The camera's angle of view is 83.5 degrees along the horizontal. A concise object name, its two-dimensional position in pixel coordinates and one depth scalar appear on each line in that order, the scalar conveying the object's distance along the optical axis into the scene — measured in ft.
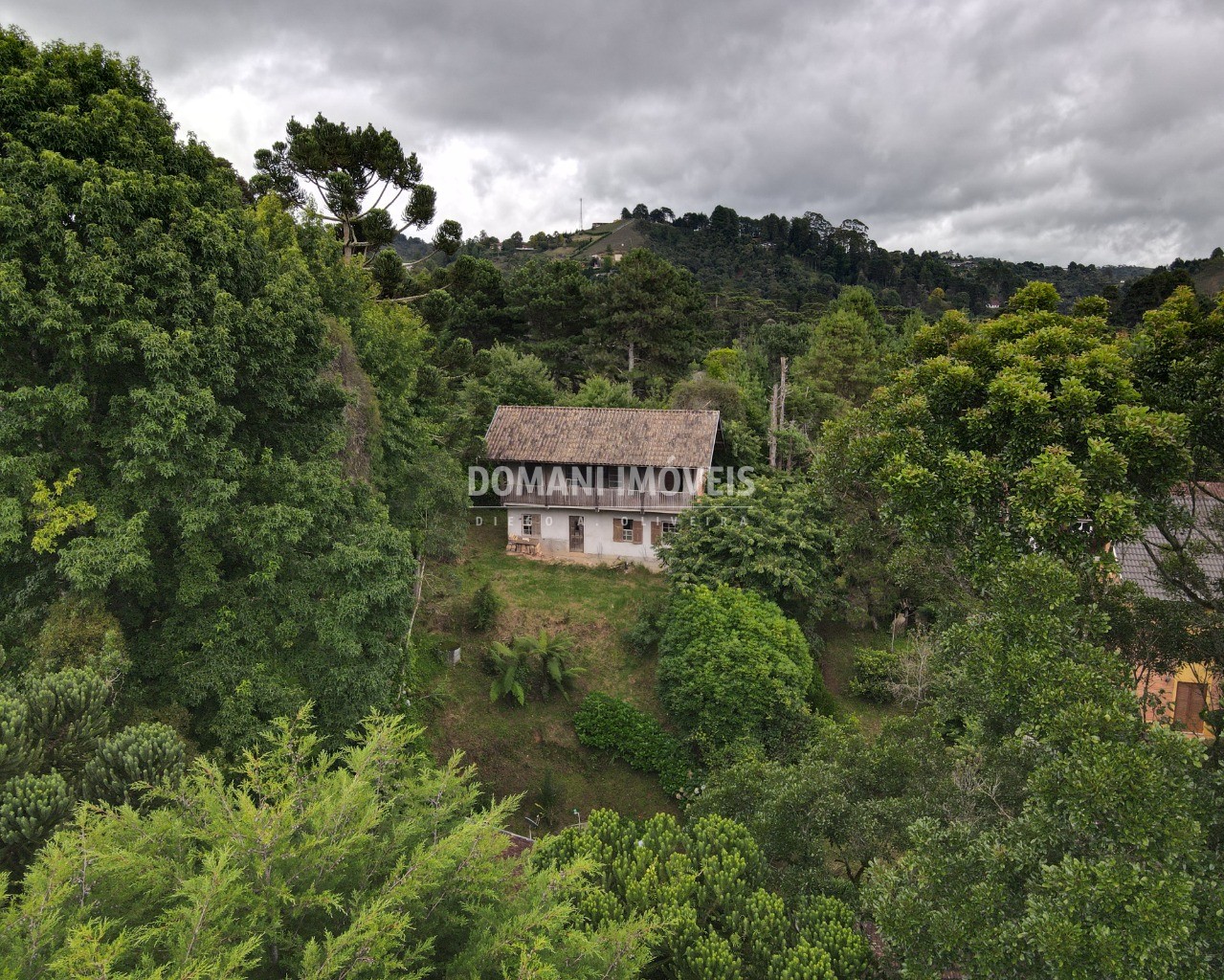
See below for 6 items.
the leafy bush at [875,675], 70.95
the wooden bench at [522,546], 95.91
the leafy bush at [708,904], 27.66
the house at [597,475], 89.15
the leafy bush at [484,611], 76.84
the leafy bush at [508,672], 66.90
